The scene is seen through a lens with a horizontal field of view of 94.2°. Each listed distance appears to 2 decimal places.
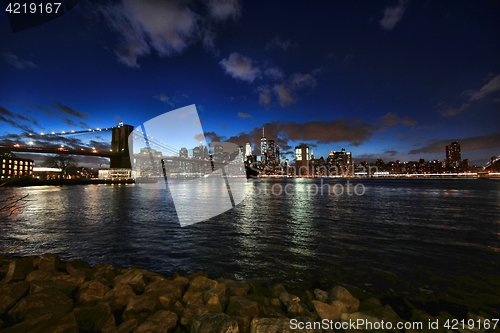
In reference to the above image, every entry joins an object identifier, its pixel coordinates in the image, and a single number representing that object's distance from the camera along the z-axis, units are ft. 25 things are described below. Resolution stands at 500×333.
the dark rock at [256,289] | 16.10
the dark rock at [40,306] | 12.16
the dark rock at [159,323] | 11.07
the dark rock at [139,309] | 12.44
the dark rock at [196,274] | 18.21
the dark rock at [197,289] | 14.12
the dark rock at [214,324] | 10.65
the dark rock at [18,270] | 16.47
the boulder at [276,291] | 15.80
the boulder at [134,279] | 15.58
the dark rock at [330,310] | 13.21
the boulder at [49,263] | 18.45
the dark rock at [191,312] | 12.27
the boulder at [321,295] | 15.08
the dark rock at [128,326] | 11.13
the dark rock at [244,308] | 12.57
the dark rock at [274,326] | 10.80
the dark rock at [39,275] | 16.22
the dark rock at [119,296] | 13.46
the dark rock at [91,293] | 13.93
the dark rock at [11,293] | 12.98
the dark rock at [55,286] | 14.08
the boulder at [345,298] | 14.13
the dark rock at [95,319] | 11.73
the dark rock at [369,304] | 14.48
